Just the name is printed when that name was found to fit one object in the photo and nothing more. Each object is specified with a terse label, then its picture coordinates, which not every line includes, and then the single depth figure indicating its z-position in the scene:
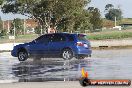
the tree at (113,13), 185.50
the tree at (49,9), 62.66
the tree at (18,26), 132.62
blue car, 27.12
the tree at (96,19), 120.78
